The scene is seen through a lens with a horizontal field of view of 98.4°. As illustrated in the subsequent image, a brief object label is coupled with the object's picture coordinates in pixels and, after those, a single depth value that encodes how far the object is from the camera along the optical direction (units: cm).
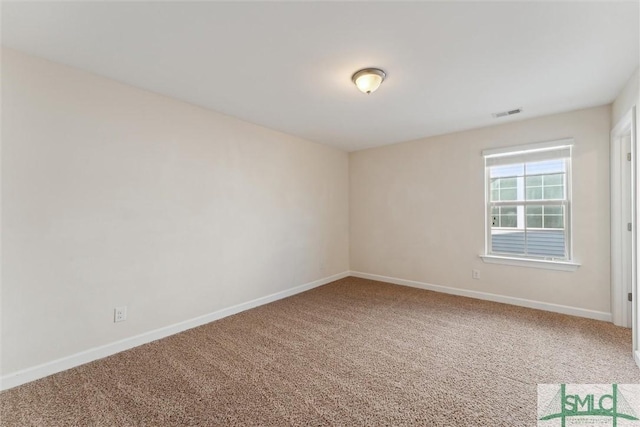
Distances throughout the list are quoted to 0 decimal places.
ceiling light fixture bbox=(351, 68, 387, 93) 231
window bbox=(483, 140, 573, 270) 338
